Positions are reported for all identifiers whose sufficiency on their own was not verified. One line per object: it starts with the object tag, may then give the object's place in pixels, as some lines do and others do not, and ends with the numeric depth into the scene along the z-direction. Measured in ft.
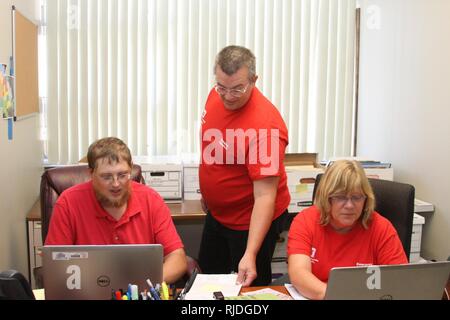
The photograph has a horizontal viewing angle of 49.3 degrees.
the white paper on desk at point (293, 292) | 5.47
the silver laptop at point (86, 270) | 4.46
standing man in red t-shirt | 6.58
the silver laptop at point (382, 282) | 4.30
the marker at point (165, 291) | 4.42
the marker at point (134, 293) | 4.25
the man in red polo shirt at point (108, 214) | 6.21
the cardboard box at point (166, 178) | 10.51
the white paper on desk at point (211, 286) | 5.26
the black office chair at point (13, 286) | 3.14
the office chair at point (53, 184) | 7.41
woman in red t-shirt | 5.97
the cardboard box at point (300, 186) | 10.44
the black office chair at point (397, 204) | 6.67
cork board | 8.96
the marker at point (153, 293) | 4.32
